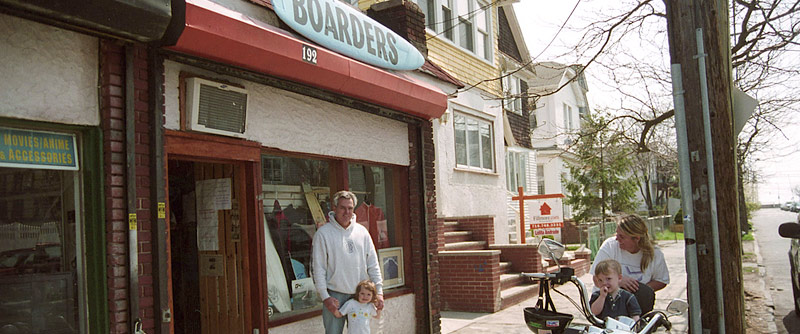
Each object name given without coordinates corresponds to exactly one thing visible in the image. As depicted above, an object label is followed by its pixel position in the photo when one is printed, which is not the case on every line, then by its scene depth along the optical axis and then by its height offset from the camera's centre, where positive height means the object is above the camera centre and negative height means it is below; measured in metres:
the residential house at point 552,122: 30.64 +3.69
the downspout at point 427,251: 8.47 -0.58
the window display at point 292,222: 6.75 -0.11
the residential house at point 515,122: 21.12 +2.71
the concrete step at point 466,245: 13.62 -0.87
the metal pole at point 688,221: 5.72 -0.23
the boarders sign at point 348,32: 6.47 +1.86
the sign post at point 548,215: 16.56 -0.37
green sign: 4.28 +0.48
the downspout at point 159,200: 4.94 +0.13
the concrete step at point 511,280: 12.70 -1.53
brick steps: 11.55 -1.45
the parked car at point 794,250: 8.72 -0.92
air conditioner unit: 5.47 +0.91
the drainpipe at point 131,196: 4.74 +0.16
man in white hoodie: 5.99 -0.44
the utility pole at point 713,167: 5.77 +0.23
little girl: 6.01 -0.90
